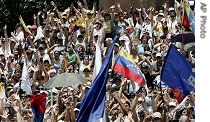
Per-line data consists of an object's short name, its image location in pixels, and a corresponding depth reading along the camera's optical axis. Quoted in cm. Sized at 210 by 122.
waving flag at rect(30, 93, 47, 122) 1318
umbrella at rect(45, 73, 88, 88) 1435
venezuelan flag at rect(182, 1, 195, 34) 1539
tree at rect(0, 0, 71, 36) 3012
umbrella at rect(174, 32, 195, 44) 1598
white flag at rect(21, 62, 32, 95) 1677
